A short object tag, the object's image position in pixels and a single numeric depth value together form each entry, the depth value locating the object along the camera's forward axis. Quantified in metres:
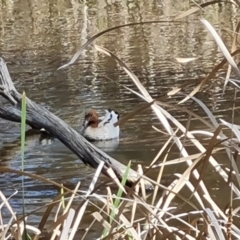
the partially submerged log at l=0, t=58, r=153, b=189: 10.26
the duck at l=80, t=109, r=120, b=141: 13.73
